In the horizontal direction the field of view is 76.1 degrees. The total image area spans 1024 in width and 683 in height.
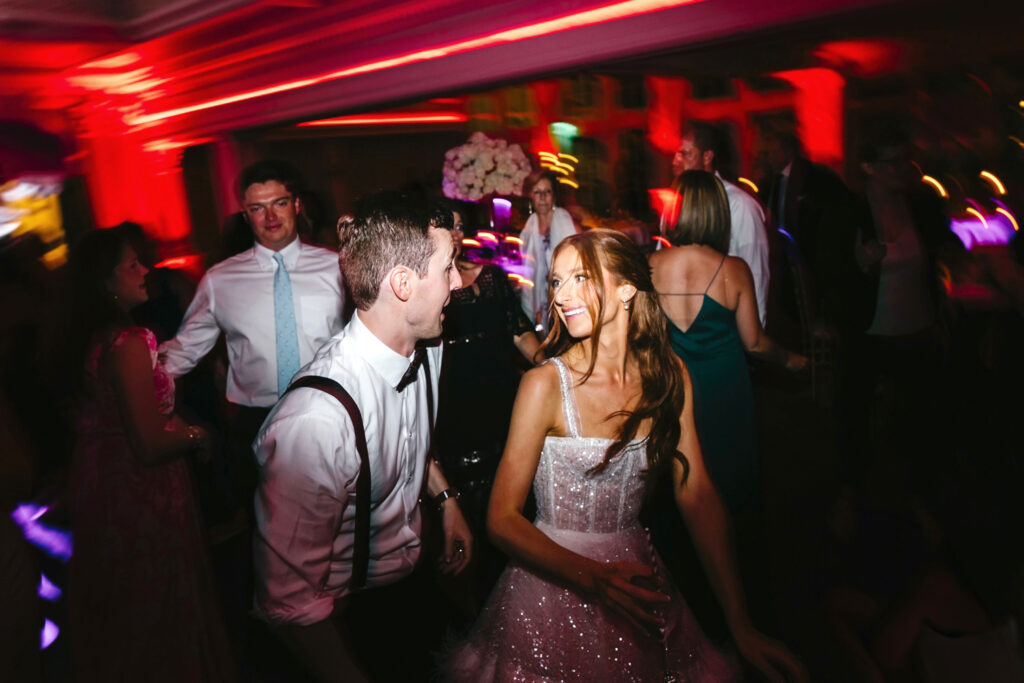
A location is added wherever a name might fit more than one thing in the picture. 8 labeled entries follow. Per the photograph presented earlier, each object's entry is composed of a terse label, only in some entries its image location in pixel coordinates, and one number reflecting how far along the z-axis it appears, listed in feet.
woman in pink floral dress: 6.96
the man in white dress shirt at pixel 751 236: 12.04
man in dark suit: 11.57
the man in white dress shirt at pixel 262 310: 9.21
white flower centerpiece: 12.28
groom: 4.31
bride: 4.84
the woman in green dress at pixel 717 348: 9.06
